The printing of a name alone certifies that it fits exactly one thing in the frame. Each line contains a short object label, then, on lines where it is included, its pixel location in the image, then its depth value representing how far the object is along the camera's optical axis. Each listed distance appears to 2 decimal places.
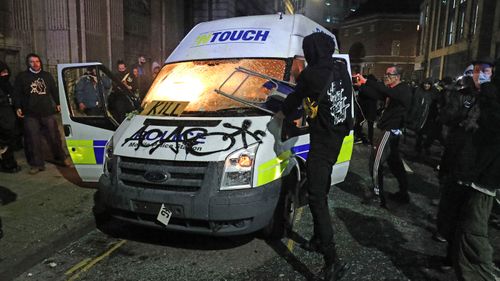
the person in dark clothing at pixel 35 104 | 6.44
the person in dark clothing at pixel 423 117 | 9.08
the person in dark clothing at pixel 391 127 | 5.25
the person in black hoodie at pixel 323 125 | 3.26
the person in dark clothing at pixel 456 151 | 2.97
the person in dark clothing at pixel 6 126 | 6.04
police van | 3.56
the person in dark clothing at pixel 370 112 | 10.50
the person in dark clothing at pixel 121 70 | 8.82
